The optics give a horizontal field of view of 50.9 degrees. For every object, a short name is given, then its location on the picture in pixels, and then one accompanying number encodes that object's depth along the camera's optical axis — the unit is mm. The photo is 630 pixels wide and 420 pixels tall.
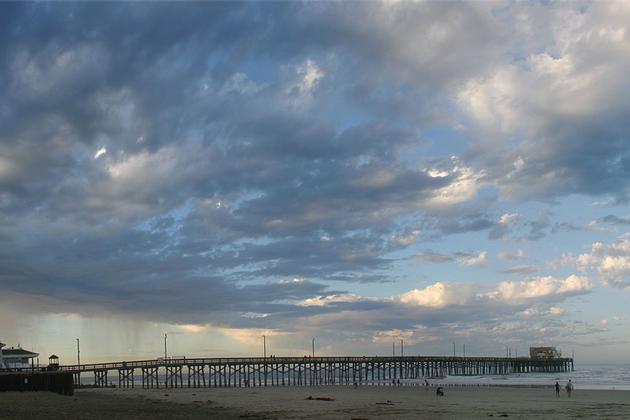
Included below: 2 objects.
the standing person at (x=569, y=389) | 54675
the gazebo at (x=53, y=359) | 67169
